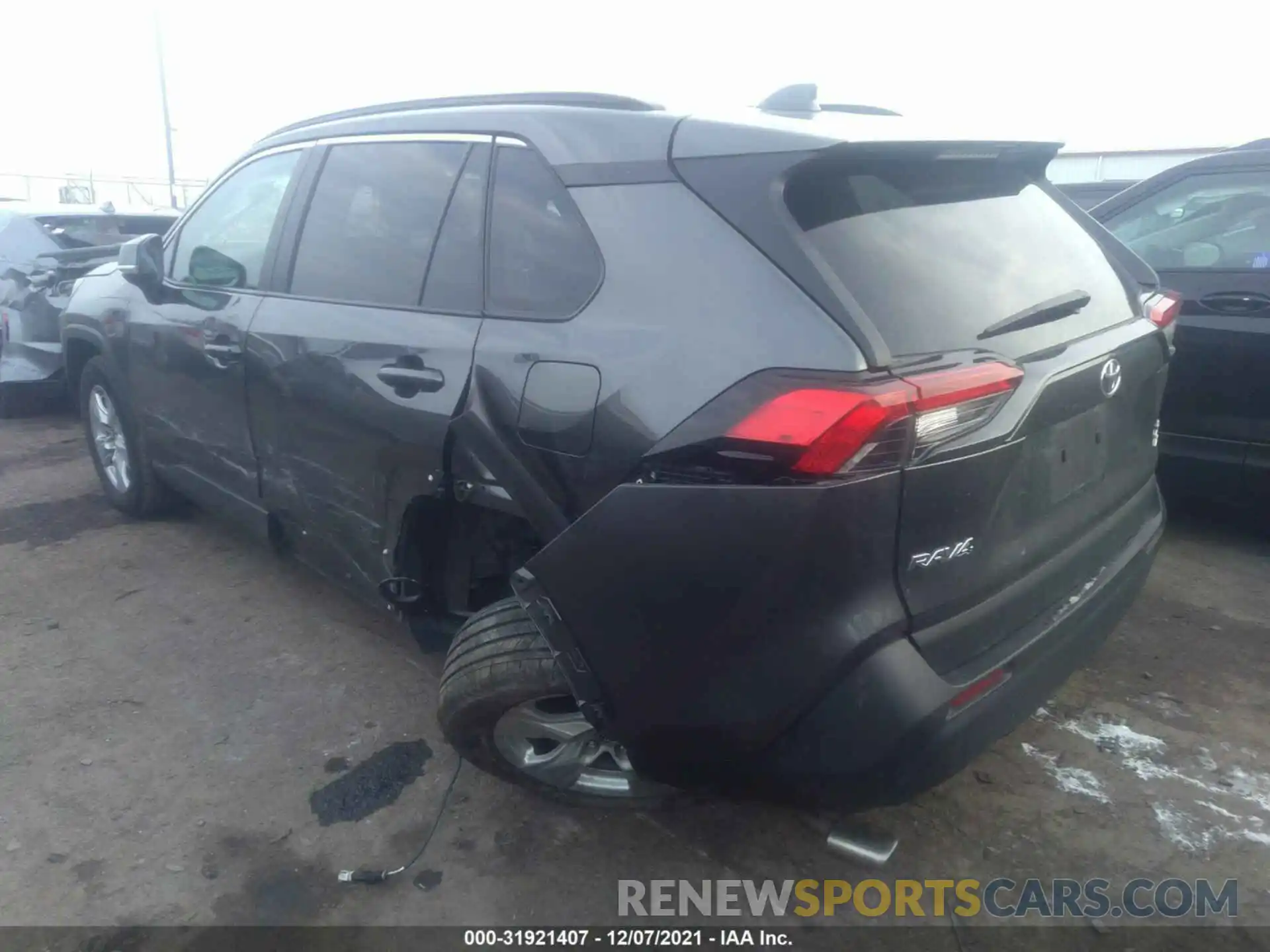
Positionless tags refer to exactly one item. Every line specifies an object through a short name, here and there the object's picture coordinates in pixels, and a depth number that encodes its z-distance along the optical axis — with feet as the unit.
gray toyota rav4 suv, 6.10
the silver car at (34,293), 21.21
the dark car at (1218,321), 13.00
